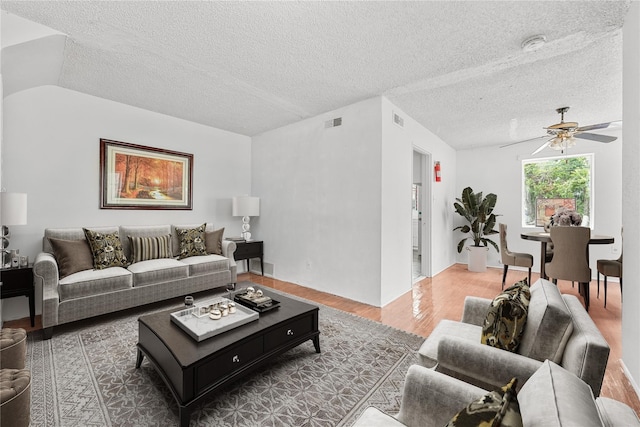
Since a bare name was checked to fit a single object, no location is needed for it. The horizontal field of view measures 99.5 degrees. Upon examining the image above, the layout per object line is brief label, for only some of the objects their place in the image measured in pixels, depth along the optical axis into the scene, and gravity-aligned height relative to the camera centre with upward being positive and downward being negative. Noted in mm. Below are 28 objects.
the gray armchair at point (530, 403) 645 -624
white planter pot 5371 -915
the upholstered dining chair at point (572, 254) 3246 -518
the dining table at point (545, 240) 3296 -365
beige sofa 2594 -772
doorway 4938 -149
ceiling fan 3306 +1018
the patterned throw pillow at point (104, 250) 3121 -450
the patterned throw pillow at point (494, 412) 654 -514
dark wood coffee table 1543 -915
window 4914 +475
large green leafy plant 5433 -31
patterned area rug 1611 -1206
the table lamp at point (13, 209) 2448 +27
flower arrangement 3736 -97
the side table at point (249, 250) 4574 -672
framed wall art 3662 +515
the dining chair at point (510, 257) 4105 -700
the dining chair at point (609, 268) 3340 -703
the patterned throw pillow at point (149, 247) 3508 -476
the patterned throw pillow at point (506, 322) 1386 -579
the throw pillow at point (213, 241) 4141 -458
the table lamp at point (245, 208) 4789 +69
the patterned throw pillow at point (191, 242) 3893 -445
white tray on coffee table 1795 -789
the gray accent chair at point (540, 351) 1055 -634
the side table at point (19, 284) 2611 -708
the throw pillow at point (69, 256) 2885 -484
